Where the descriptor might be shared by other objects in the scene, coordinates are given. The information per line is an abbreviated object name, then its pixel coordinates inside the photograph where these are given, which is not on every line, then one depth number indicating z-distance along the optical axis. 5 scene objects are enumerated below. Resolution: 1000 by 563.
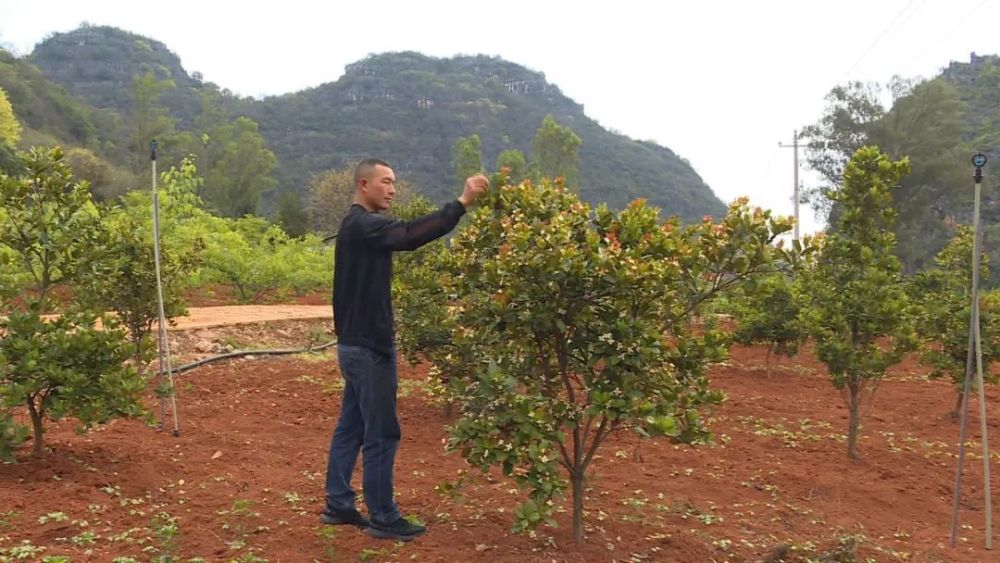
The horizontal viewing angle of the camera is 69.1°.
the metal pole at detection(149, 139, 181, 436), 5.63
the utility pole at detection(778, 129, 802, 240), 32.01
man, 3.71
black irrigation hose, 8.91
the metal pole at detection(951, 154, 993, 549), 4.72
